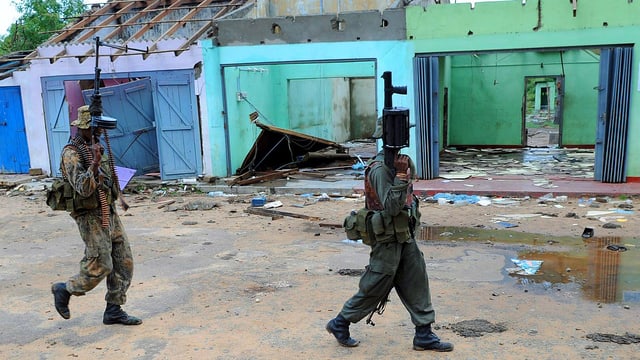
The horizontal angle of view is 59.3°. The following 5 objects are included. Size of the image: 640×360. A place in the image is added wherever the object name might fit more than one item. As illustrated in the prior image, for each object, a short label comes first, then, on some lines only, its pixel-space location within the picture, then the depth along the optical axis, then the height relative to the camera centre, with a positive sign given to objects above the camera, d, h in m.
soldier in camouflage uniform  4.04 -0.81
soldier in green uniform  3.60 -1.07
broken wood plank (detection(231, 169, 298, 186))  11.27 -1.59
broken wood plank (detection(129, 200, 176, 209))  9.95 -1.77
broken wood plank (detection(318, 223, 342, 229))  7.85 -1.78
